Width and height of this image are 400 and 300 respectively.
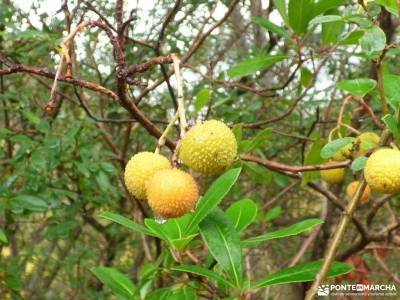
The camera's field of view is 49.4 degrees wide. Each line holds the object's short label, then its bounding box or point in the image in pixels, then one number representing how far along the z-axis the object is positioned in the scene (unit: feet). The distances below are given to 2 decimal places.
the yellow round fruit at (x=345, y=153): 0.73
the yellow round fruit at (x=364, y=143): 0.75
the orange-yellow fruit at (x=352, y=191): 0.80
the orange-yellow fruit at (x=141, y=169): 0.55
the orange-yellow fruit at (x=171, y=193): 0.51
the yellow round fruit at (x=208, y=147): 0.52
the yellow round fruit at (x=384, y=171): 0.58
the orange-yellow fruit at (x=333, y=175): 0.91
